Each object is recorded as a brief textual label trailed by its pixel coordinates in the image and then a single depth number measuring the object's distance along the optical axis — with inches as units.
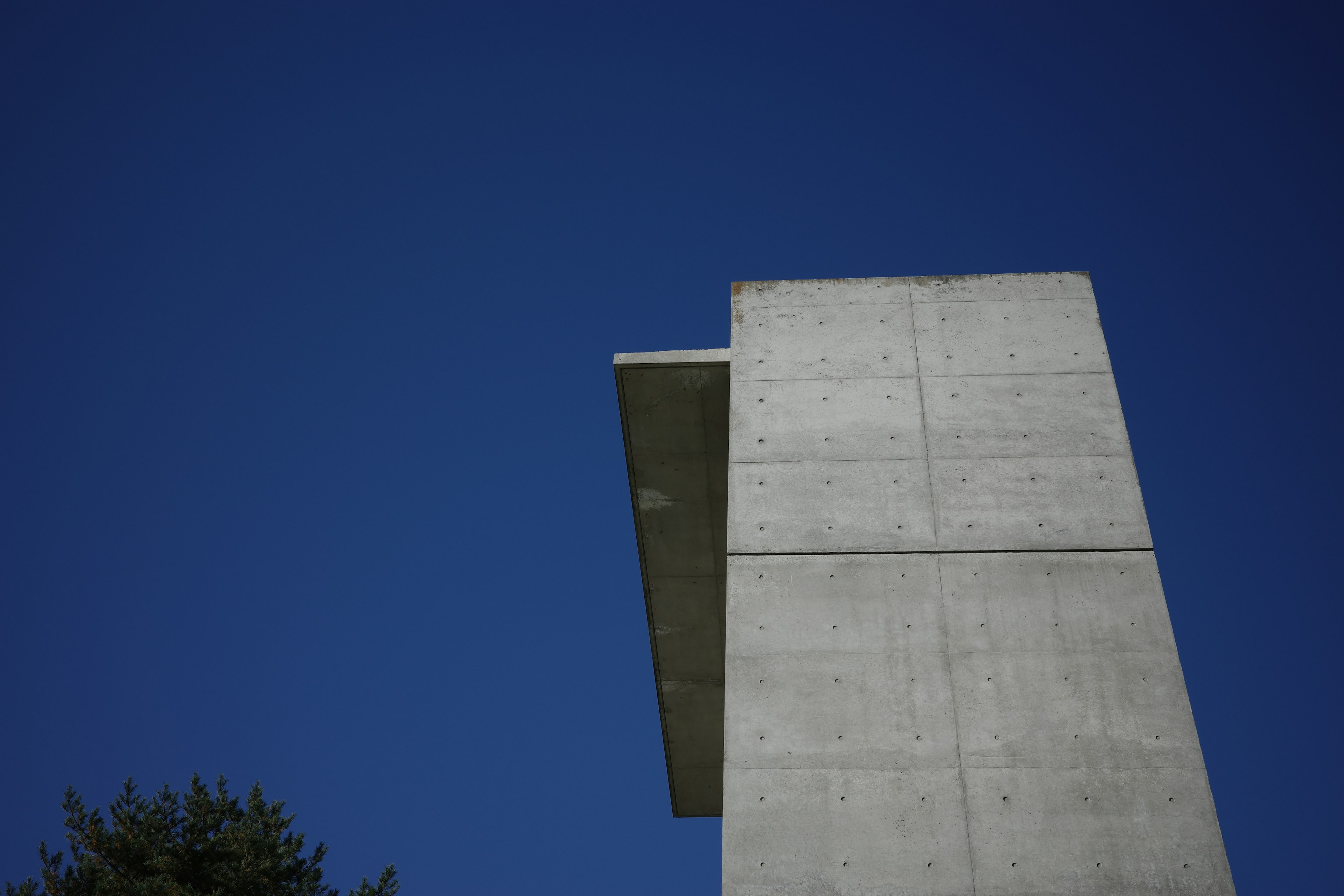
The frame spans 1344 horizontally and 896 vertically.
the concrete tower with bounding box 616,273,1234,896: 263.0
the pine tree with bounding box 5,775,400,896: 426.0
